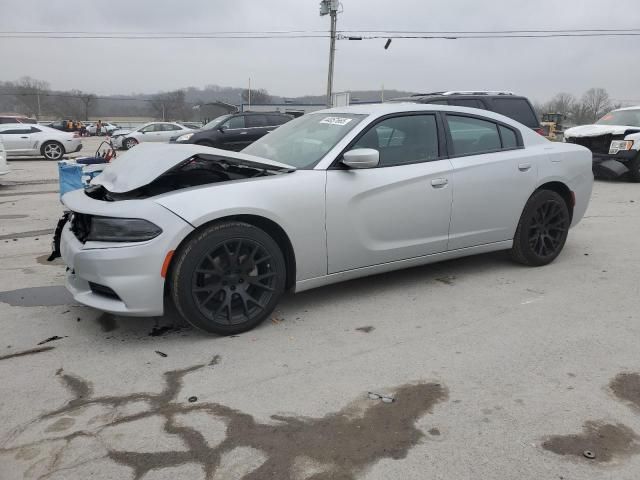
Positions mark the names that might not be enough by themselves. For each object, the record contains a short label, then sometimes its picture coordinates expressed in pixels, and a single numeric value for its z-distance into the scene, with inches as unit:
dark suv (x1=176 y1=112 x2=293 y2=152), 616.4
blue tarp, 266.1
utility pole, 1059.3
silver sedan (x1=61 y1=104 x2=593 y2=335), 131.2
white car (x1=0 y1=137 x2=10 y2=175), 431.5
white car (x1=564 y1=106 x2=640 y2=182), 447.5
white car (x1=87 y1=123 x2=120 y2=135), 1792.1
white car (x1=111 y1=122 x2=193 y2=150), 1025.5
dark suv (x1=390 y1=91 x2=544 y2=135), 356.2
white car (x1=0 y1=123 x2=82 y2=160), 700.7
